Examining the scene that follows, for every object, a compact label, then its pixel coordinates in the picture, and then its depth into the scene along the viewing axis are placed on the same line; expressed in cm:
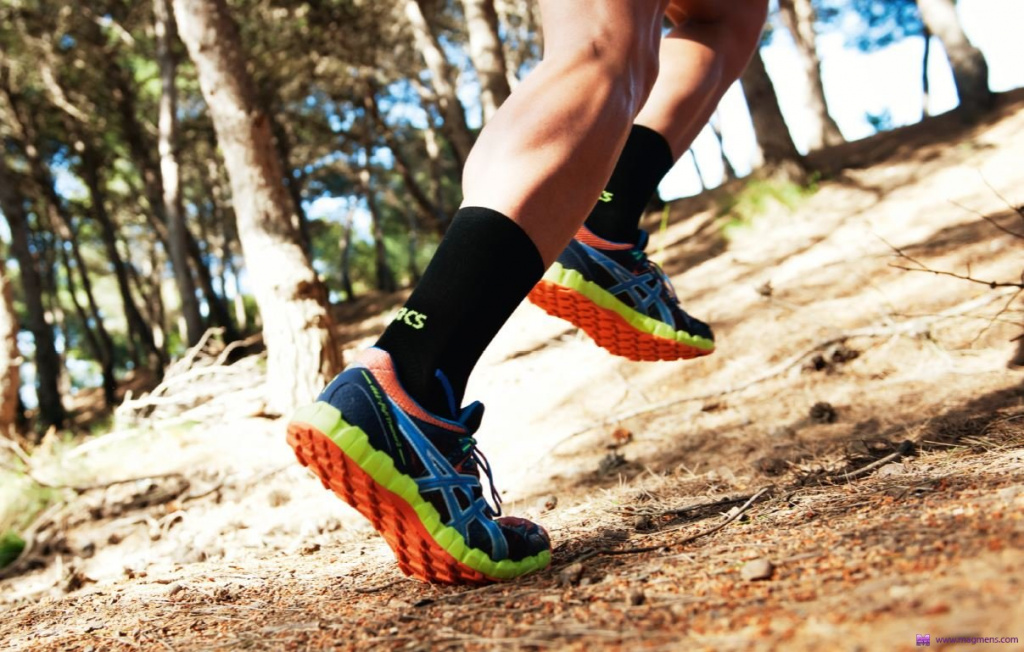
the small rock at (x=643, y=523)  163
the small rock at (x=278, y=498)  375
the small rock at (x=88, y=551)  385
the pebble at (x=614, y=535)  154
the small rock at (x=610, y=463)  297
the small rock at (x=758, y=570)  100
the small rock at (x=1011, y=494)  104
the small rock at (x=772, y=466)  226
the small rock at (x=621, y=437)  334
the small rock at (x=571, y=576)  122
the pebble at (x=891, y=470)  162
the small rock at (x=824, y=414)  293
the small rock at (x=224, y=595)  163
